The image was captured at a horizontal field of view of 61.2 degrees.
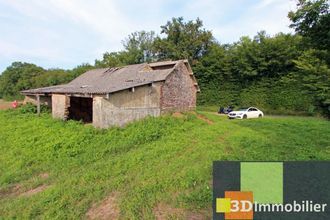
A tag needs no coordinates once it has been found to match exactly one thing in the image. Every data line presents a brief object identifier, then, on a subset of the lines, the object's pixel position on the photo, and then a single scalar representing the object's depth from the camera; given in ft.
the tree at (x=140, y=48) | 150.44
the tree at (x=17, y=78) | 176.55
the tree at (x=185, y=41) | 125.80
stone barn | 49.96
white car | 71.92
